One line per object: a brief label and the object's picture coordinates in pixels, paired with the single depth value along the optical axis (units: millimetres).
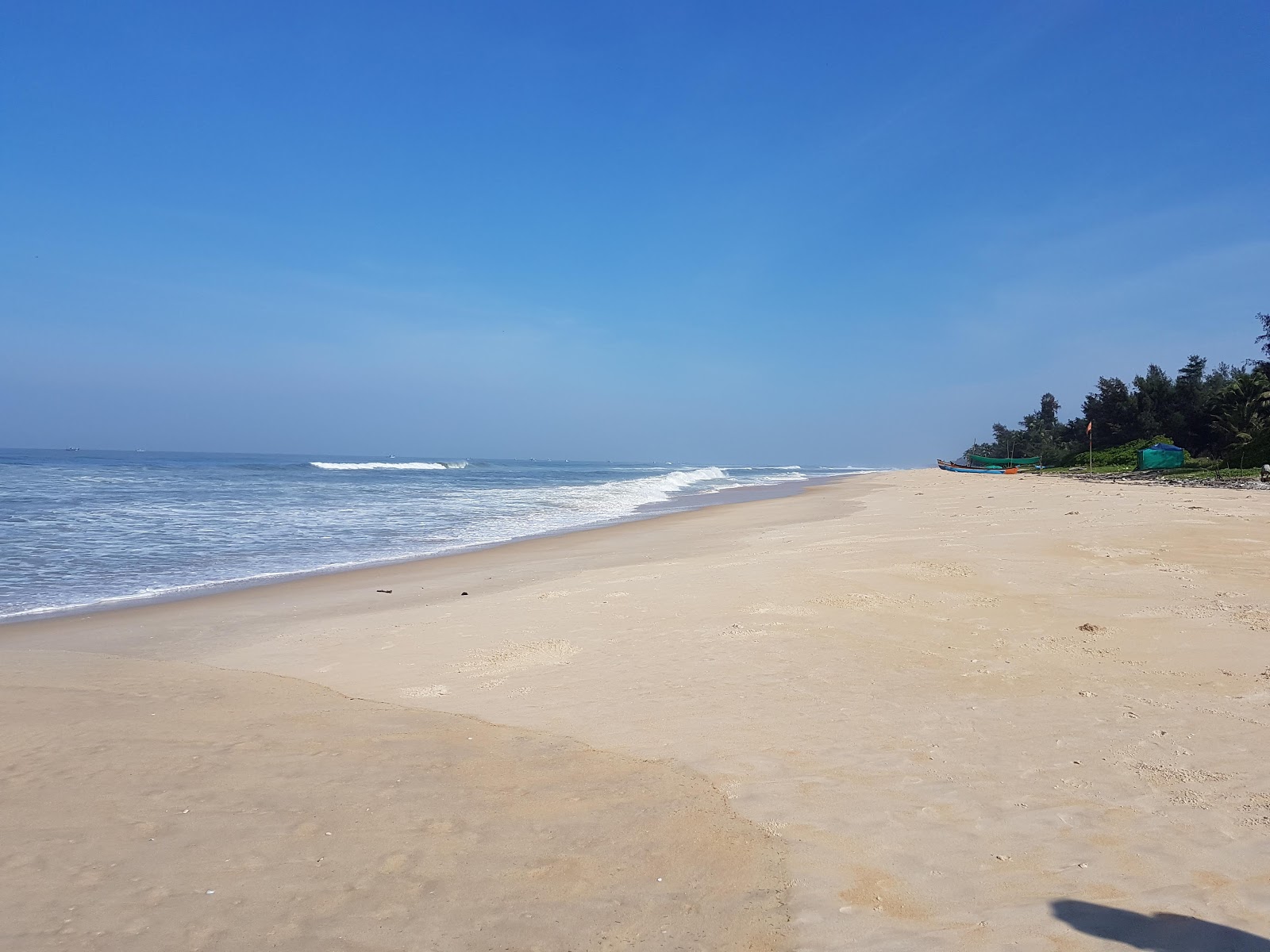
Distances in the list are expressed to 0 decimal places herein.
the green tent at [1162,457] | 41938
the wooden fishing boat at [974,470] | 56038
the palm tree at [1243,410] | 40938
